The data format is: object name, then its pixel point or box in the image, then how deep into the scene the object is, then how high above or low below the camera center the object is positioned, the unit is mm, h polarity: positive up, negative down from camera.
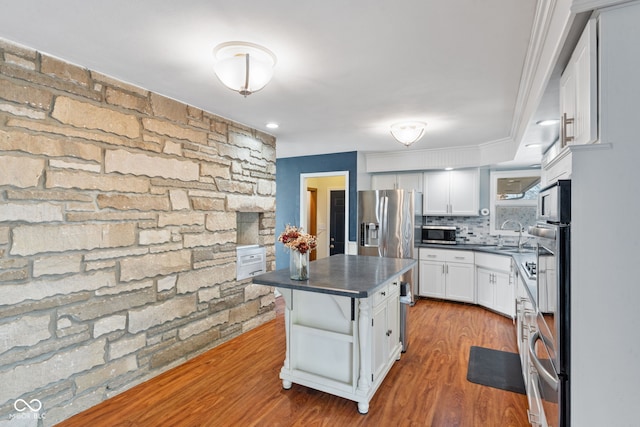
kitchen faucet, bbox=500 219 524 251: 4695 -142
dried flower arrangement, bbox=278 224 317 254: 2408 -181
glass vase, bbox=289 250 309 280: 2400 -367
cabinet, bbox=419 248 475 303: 4887 -864
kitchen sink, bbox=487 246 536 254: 4476 -434
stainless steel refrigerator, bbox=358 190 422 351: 5023 -115
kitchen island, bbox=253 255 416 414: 2326 -867
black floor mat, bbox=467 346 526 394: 2686 -1343
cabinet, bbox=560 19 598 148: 1177 +527
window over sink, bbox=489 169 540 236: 4863 +303
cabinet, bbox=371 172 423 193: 5527 +622
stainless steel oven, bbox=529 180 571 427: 1176 -332
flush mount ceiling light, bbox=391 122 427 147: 3557 +945
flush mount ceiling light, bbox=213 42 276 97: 2025 +943
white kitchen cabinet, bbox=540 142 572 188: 1426 +285
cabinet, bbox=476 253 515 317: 4270 -884
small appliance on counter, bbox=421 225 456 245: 5410 -272
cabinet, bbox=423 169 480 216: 5145 +412
